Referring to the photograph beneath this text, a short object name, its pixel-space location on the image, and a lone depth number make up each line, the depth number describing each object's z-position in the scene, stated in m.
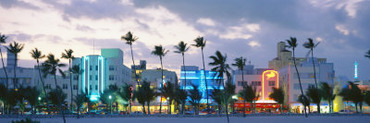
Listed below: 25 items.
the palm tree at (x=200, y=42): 82.38
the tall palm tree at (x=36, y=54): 80.01
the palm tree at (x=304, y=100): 73.50
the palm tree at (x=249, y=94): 81.44
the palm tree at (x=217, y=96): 70.68
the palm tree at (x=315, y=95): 74.31
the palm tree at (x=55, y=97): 80.06
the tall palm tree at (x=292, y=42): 74.09
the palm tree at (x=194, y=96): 71.25
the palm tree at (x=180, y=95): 74.50
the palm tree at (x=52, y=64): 77.75
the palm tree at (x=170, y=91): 77.94
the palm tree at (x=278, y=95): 82.74
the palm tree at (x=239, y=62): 81.87
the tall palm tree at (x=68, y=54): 81.19
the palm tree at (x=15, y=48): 81.00
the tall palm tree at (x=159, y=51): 87.62
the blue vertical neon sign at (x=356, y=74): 128.75
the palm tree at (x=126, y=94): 79.88
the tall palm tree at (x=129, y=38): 88.62
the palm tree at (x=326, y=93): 76.94
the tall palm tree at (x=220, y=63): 43.31
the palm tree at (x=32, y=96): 77.12
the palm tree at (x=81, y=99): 82.71
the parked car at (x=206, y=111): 83.41
